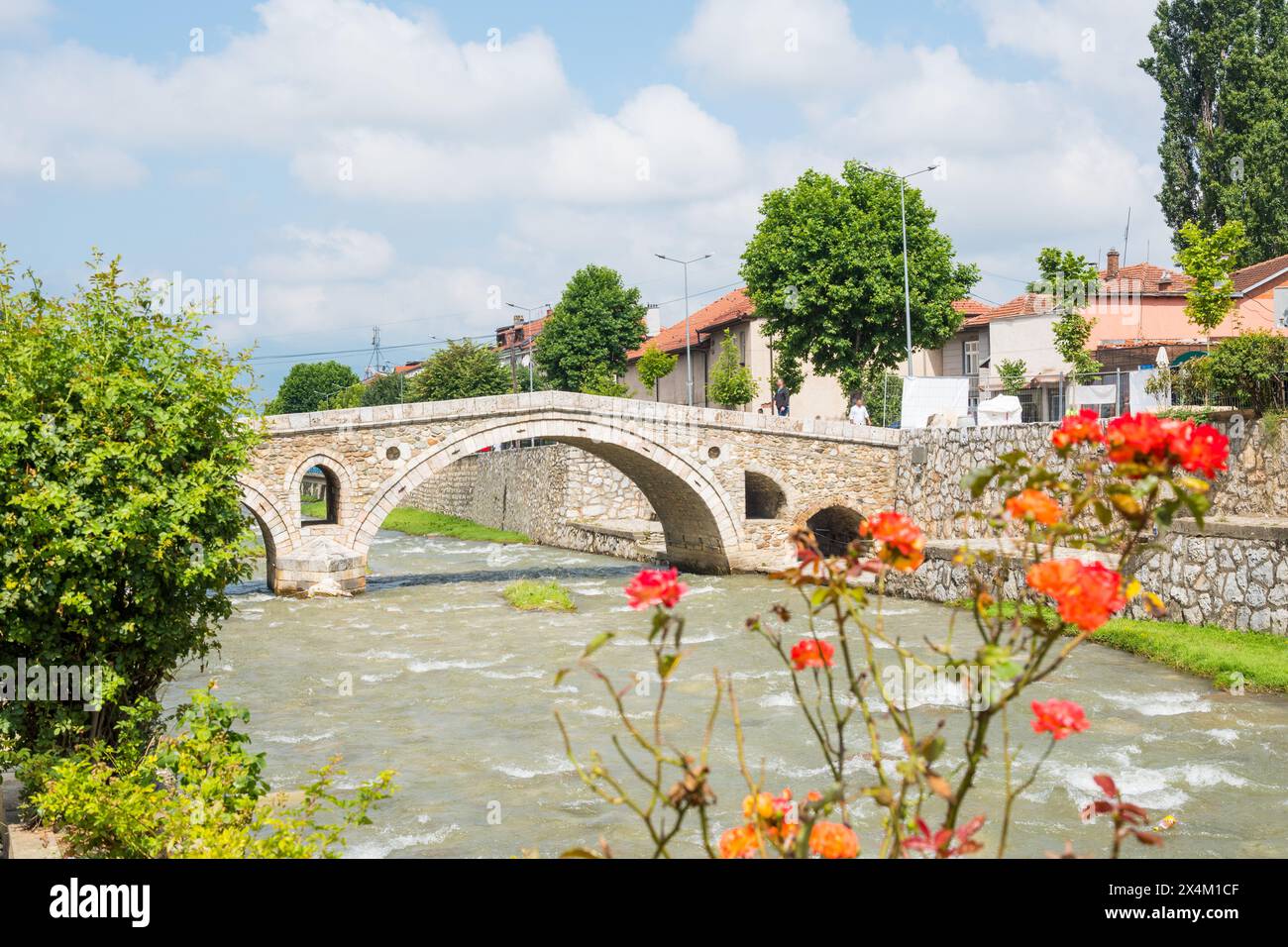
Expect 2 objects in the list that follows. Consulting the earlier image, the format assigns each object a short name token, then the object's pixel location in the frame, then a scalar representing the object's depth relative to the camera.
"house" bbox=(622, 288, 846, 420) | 43.50
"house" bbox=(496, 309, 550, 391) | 64.62
